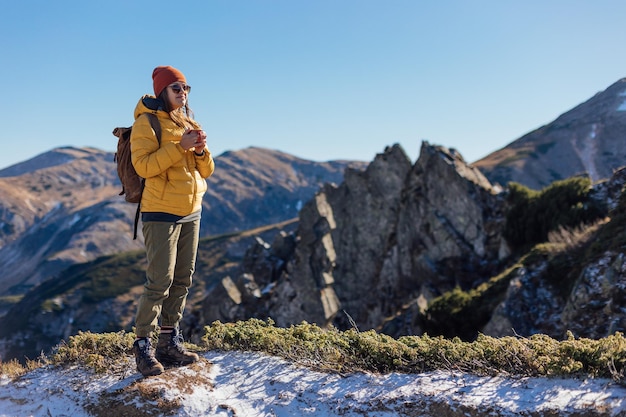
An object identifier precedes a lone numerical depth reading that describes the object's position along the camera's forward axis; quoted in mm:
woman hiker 5875
